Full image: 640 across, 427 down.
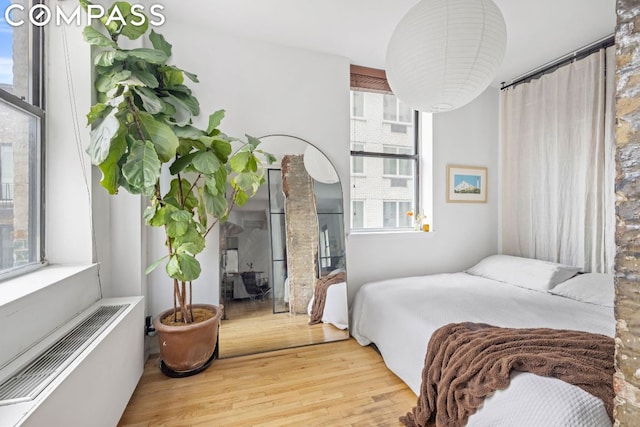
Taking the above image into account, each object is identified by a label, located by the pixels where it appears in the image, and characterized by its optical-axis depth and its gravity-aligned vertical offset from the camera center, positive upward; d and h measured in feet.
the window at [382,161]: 9.88 +1.72
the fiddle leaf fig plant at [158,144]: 4.74 +1.21
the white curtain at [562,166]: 8.01 +1.33
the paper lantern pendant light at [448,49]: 4.05 +2.36
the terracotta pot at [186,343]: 6.04 -2.87
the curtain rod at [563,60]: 7.88 +4.55
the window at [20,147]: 4.33 +1.03
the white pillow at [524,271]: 8.20 -1.96
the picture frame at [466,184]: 10.60 +0.92
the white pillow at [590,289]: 7.03 -2.09
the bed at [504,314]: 3.69 -2.35
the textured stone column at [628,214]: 2.31 -0.05
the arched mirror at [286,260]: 7.62 -1.40
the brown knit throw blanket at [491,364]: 3.98 -2.31
